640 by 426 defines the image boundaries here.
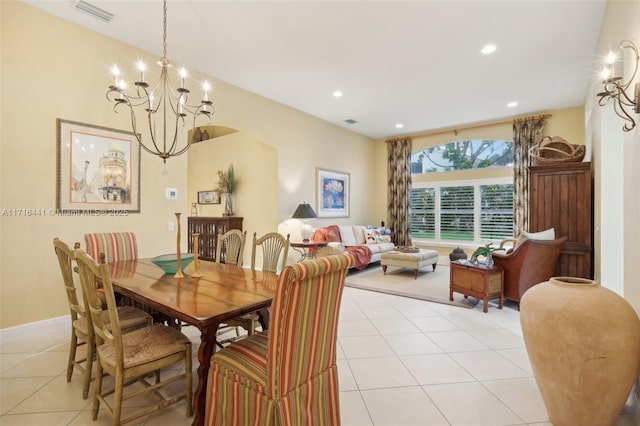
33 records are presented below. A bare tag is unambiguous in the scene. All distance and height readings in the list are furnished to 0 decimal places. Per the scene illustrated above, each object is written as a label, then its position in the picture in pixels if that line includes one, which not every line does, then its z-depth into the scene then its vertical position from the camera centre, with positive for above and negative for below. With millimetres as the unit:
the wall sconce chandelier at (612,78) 1794 +913
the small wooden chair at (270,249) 2838 -338
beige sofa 5805 -593
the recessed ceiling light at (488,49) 3746 +2053
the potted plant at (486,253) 3962 -509
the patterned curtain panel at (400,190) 8125 +634
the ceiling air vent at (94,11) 2969 +2027
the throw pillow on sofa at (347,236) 6393 -471
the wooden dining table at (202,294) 1555 -478
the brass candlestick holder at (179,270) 2227 -414
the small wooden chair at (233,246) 2973 -318
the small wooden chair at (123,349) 1594 -774
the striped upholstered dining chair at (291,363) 1337 -736
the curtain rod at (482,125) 6236 +2026
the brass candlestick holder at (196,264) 2244 -380
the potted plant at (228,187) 6414 +569
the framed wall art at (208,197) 6762 +373
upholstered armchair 3732 -618
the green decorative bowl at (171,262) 2266 -364
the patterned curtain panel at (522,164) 6328 +1060
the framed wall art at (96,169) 3225 +501
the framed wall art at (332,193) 6750 +478
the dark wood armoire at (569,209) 3916 +67
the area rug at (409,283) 4317 -1166
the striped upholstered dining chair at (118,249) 2749 -340
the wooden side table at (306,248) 5535 -640
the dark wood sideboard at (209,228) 6047 -304
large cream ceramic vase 1599 -732
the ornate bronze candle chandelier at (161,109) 3742 +1349
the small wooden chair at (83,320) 1955 -747
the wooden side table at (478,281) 3754 -850
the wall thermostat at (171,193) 4086 +273
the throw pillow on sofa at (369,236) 6844 -509
